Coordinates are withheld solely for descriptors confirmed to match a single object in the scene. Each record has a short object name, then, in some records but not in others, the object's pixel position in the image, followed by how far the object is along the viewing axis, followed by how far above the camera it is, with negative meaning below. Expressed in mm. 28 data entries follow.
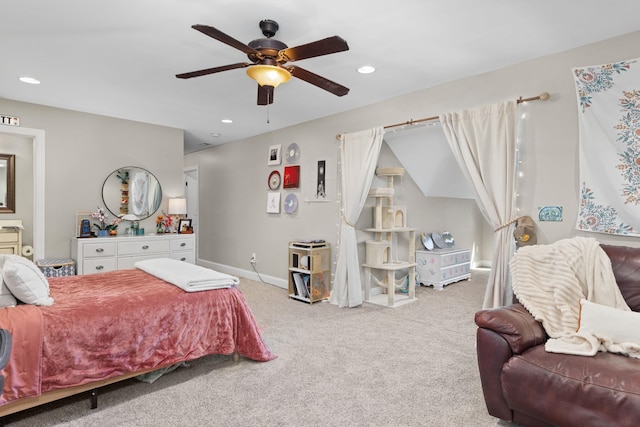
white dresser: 4203 -471
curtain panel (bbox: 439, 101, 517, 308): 3025 +369
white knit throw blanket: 2020 -424
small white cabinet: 5211 -794
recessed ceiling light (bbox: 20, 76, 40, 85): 3416 +1264
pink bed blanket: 1892 -721
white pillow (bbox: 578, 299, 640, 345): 1840 -574
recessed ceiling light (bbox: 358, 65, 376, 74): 3156 +1270
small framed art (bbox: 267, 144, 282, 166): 5367 +860
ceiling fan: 2059 +959
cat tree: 4406 -468
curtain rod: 2912 +945
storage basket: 3992 -607
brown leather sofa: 1520 -749
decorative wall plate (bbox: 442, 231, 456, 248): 5864 -425
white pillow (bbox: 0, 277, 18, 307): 2064 -489
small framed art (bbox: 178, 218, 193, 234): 5152 -206
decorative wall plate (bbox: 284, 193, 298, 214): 5129 +138
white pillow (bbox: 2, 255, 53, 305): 2041 -409
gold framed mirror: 4488 +365
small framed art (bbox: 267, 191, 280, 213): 5371 +160
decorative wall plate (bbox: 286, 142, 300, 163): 5117 +851
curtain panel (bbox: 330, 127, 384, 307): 4164 +103
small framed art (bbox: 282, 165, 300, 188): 5070 +513
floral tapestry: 2494 +475
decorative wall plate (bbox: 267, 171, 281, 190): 5372 +489
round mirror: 4801 +275
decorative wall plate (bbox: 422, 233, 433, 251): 5536 -434
